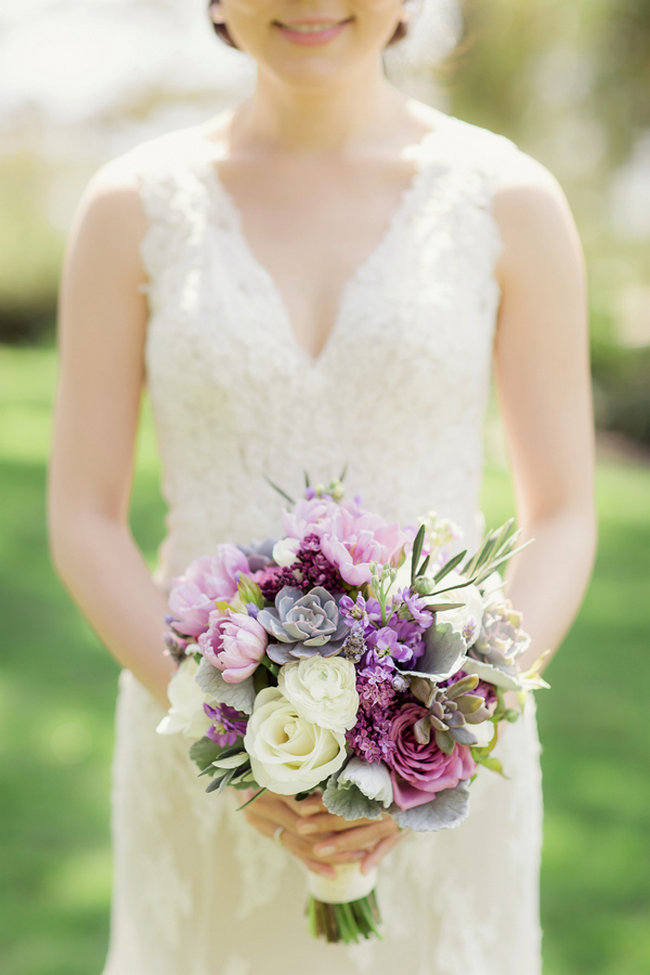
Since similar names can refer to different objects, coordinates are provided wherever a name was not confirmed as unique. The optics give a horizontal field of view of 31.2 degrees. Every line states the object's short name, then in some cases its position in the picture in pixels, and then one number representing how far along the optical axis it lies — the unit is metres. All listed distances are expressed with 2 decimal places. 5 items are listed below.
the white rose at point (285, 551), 1.89
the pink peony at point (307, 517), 1.92
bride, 2.38
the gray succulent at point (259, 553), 1.99
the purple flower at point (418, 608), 1.79
